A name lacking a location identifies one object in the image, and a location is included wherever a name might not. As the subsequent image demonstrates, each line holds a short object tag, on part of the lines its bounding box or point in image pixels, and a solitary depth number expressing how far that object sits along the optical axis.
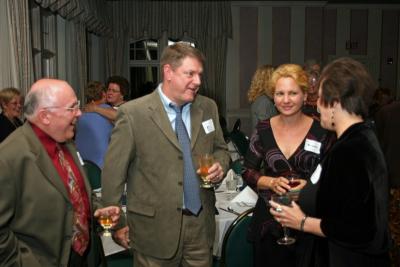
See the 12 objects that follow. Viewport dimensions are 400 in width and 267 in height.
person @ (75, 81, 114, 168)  4.16
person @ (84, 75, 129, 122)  5.02
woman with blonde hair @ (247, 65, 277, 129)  4.11
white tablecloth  2.54
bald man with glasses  1.55
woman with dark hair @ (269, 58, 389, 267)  1.51
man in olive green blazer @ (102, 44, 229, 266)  2.05
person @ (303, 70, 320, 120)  3.00
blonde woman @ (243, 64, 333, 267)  2.22
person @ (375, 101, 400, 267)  3.99
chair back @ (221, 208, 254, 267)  2.29
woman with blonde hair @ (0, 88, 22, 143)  4.26
